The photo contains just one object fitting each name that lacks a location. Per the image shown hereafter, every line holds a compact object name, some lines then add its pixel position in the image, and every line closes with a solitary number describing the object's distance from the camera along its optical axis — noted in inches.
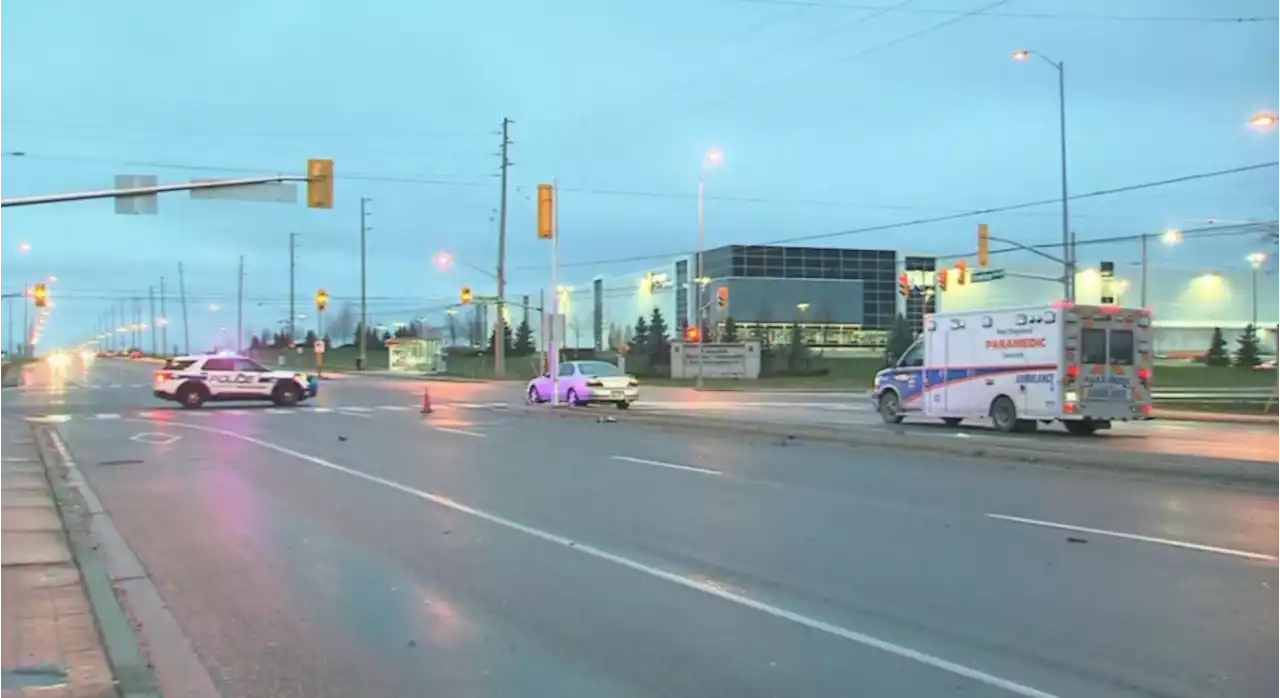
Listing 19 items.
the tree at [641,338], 3390.0
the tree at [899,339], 3110.2
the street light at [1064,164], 1403.8
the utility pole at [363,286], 3132.4
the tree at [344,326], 6425.2
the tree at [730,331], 3415.1
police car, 1347.2
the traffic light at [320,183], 962.7
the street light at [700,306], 2283.7
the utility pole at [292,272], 3563.0
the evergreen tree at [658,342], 3196.6
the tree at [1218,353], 3727.9
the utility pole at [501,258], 2479.2
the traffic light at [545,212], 1160.8
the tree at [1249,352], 3384.4
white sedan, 1358.3
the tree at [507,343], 4721.2
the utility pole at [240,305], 3649.1
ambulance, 916.6
